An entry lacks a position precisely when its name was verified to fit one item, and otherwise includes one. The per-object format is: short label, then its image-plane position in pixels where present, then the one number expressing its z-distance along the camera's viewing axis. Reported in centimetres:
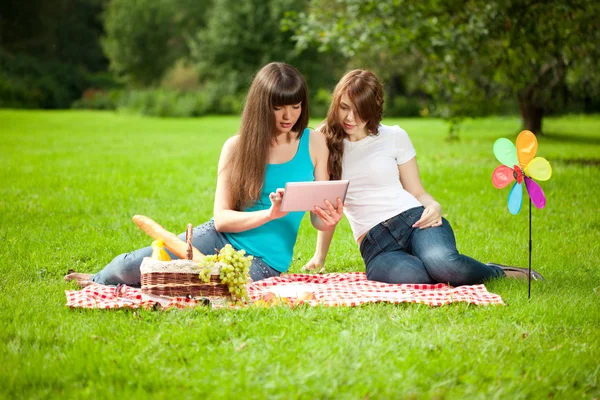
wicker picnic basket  402
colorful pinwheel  405
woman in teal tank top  424
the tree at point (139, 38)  4166
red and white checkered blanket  405
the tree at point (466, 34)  1002
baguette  428
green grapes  395
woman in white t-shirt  455
